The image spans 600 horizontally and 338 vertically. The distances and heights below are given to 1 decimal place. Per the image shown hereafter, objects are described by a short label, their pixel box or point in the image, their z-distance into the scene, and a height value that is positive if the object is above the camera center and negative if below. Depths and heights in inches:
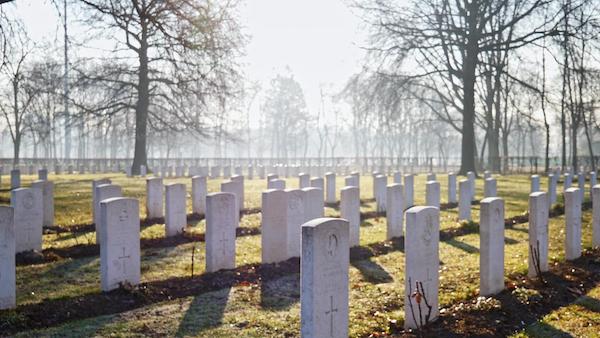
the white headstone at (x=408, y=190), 652.1 -37.3
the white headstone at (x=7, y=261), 281.6 -48.2
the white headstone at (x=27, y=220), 412.2 -42.5
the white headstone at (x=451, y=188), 742.4 -40.4
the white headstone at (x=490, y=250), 308.2 -48.6
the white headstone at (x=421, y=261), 257.6 -45.6
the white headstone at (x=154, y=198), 575.5 -39.7
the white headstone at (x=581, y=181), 777.6 -34.5
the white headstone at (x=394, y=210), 487.8 -44.1
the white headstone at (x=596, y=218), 443.5 -47.2
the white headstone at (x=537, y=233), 350.3 -45.7
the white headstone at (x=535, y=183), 720.3 -34.0
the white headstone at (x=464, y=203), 583.5 -46.6
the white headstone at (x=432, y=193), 568.1 -35.6
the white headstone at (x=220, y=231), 363.9 -45.3
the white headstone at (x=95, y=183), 526.5 -24.6
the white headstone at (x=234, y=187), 569.3 -30.1
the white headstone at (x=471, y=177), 742.9 -27.5
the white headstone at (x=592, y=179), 712.8 -29.7
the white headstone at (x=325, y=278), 208.7 -42.8
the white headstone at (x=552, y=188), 690.8 -38.2
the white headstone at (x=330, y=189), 733.3 -40.2
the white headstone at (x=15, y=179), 768.9 -27.7
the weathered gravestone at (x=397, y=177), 846.5 -30.4
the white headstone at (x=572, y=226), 410.3 -48.1
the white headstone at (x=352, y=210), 451.8 -40.6
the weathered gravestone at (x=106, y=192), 453.4 -26.4
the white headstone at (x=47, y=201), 527.2 -38.0
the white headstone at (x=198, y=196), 613.6 -40.0
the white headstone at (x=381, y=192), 660.1 -40.3
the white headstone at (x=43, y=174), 835.4 -23.3
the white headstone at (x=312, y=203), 430.6 -33.7
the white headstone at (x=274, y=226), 390.0 -45.2
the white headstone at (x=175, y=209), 483.5 -42.0
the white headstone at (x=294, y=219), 394.6 -41.2
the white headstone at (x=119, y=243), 317.7 -45.7
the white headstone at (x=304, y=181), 682.8 -28.5
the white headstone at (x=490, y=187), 674.2 -35.8
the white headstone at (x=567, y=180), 782.5 -33.8
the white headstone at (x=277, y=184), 612.8 -28.4
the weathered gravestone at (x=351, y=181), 676.7 -28.4
